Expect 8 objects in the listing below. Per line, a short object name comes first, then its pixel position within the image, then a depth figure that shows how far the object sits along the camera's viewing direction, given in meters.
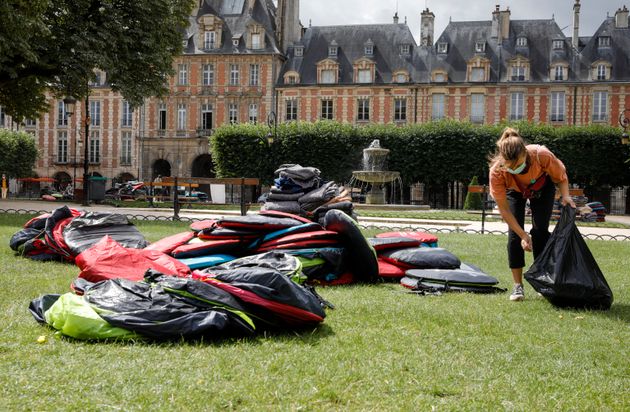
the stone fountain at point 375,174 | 28.08
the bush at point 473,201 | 33.05
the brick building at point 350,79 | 42.97
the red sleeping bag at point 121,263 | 5.31
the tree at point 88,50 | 17.09
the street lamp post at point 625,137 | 24.59
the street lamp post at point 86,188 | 24.61
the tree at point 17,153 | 46.59
